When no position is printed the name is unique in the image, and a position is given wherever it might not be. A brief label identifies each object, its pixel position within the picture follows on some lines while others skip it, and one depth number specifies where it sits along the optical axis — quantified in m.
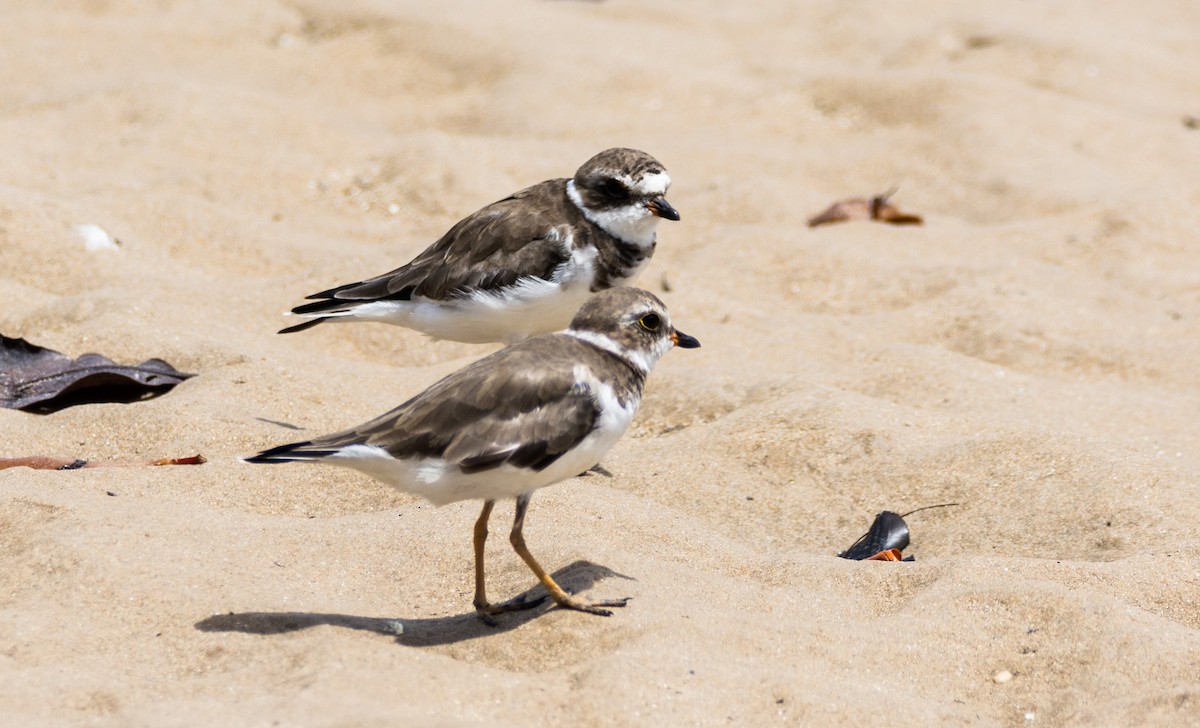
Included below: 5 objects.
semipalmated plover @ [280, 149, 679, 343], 12.20
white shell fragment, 14.71
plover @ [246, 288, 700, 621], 8.20
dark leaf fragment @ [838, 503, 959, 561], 9.85
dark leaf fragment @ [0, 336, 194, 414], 11.70
